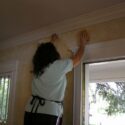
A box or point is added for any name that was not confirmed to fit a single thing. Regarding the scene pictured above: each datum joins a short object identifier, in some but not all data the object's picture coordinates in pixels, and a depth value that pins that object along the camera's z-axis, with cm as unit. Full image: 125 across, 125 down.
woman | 176
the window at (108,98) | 221
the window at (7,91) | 271
